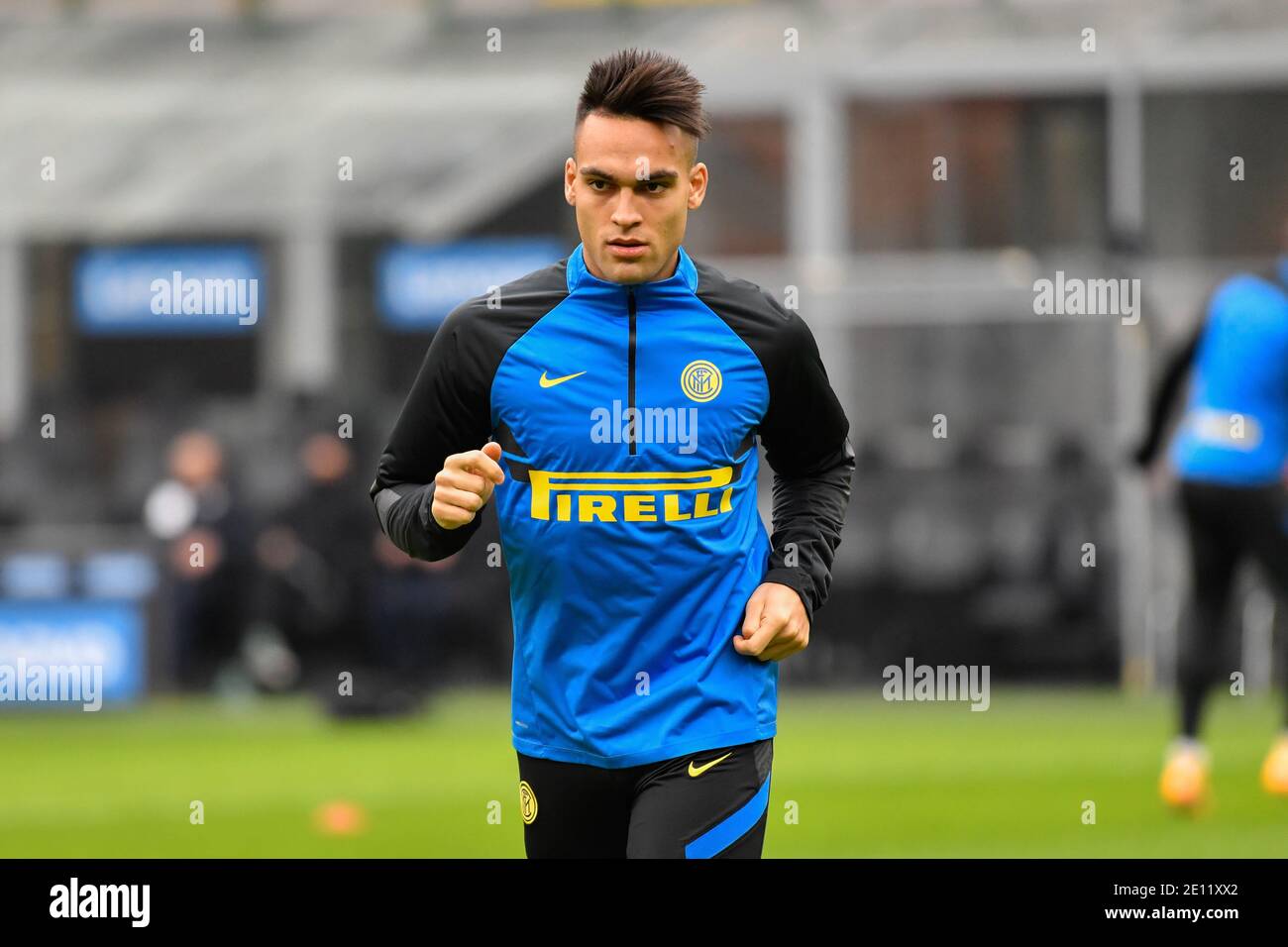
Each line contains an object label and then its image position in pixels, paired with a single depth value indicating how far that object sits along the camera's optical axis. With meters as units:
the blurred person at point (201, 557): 16.95
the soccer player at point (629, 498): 4.58
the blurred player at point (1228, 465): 9.43
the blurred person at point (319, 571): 16.67
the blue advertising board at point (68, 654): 16.06
